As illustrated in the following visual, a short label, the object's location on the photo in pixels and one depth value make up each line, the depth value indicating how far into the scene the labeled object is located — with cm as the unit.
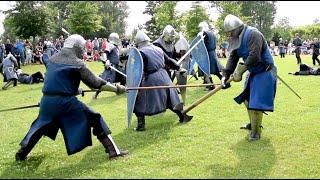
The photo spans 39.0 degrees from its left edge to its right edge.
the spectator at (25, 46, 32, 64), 2564
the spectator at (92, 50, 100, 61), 2786
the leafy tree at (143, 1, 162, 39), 4356
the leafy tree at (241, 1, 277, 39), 3989
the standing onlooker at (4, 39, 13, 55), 2271
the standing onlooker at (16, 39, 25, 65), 2337
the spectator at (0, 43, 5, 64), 2251
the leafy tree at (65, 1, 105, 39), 2781
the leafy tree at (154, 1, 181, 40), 3503
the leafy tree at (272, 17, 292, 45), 4759
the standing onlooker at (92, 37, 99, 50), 2812
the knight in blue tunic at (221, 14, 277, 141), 612
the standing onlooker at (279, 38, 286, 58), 2940
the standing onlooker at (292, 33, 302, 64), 2047
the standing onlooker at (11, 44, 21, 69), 2252
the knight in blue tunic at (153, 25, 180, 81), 914
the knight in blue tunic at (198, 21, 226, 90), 1130
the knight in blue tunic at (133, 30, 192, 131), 709
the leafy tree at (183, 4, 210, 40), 3391
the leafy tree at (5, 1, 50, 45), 2775
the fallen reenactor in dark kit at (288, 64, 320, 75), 1485
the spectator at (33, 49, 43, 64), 2637
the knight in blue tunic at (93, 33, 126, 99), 1205
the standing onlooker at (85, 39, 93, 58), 2811
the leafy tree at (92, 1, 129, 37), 4188
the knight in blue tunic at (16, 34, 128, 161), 553
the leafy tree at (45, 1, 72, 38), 2990
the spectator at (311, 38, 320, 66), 1866
